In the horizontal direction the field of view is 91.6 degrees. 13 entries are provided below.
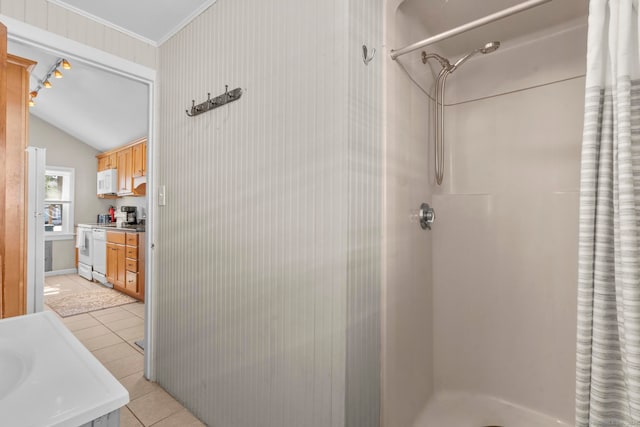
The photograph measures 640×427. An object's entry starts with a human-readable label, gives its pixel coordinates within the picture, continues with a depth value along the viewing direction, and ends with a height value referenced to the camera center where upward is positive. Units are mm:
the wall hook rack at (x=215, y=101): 1546 +578
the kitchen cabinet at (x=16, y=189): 2143 +142
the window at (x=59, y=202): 5391 +124
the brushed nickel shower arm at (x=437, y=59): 1688 +865
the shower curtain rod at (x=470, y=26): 961 +646
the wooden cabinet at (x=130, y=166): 4703 +710
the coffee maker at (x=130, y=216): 4738 -93
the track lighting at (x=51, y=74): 3051 +1530
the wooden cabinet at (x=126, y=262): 3965 -707
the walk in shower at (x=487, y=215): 1568 -10
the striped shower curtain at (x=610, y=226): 758 -30
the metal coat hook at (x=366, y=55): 1212 +621
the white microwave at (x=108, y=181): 5289 +498
